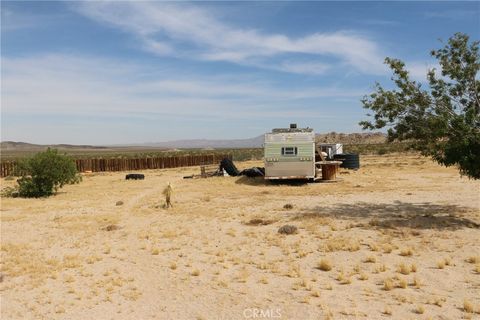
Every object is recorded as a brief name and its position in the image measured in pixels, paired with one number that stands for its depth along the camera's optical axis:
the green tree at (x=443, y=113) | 13.38
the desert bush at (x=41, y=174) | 23.95
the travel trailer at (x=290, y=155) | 26.16
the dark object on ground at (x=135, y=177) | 34.78
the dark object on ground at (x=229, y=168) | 33.50
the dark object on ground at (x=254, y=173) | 31.05
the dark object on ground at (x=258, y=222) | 14.89
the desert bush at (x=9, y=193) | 23.97
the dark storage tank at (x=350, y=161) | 38.31
